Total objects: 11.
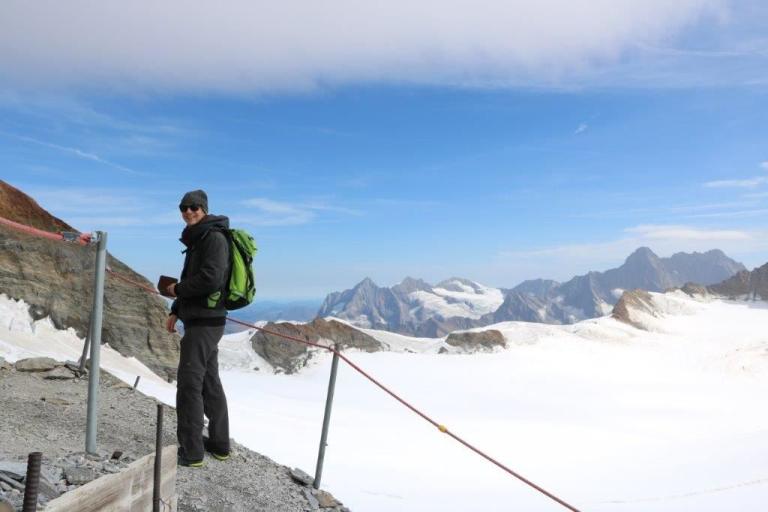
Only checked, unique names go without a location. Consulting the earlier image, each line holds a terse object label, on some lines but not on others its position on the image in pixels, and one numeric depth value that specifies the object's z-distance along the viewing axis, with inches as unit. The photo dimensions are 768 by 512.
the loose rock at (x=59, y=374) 295.4
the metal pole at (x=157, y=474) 124.5
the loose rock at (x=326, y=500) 220.1
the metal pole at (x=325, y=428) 227.0
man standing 182.9
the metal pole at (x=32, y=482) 81.8
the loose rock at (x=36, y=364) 292.6
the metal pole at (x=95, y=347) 163.0
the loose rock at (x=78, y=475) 143.5
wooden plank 99.3
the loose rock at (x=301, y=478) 235.4
